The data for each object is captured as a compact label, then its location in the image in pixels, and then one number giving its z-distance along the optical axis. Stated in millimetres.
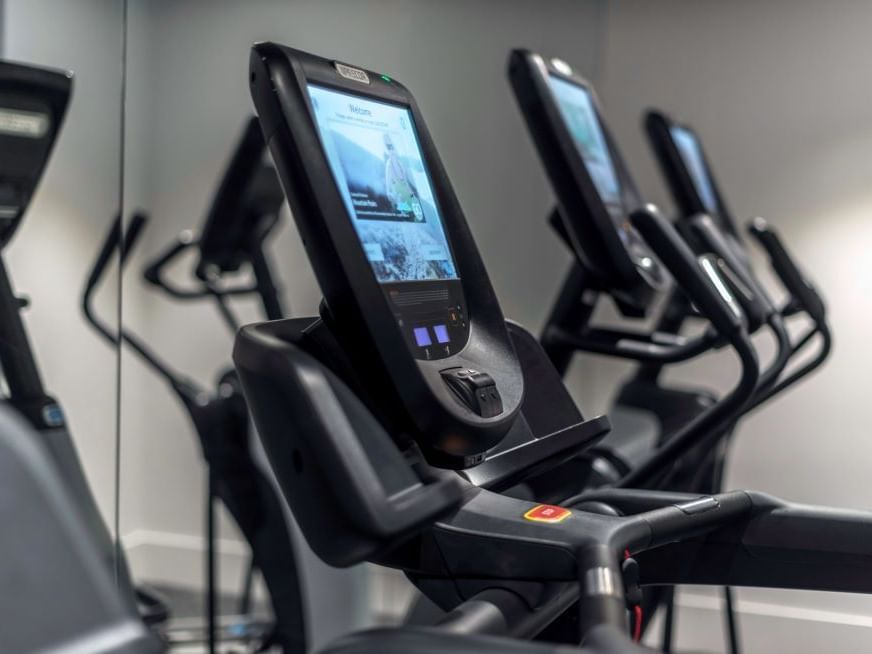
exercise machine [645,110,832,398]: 2506
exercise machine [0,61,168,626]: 1470
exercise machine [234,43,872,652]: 1032
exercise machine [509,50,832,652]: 2020
